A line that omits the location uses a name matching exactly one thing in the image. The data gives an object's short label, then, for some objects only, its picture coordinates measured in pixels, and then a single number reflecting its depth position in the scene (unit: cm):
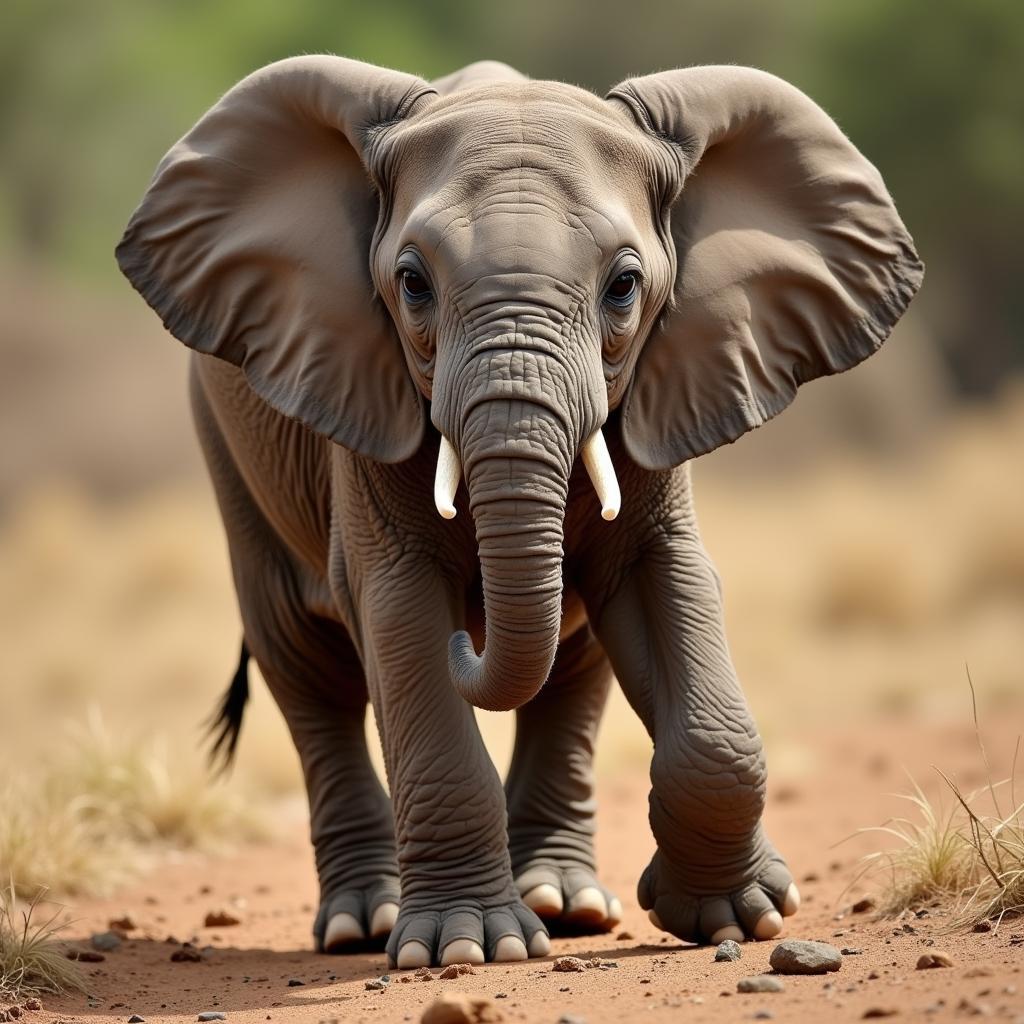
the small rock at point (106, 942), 1437
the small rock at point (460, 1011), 938
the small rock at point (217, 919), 1602
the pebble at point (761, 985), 1009
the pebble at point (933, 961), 1028
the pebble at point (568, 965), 1145
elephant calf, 1118
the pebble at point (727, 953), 1142
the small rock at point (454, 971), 1152
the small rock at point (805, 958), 1055
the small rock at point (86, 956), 1388
